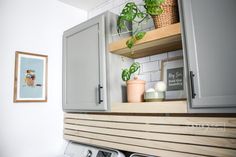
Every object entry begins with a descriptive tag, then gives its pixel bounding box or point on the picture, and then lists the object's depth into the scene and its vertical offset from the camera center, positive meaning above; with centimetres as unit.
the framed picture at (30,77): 178 +23
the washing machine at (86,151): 161 -50
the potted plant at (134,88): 147 +7
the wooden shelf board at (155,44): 124 +40
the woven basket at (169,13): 128 +56
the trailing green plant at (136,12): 124 +59
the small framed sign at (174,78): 148 +15
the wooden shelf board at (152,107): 114 -7
